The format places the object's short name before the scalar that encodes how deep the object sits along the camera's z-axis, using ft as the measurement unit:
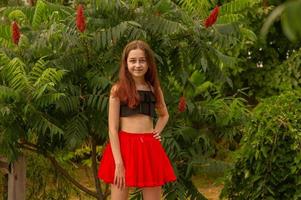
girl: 10.02
